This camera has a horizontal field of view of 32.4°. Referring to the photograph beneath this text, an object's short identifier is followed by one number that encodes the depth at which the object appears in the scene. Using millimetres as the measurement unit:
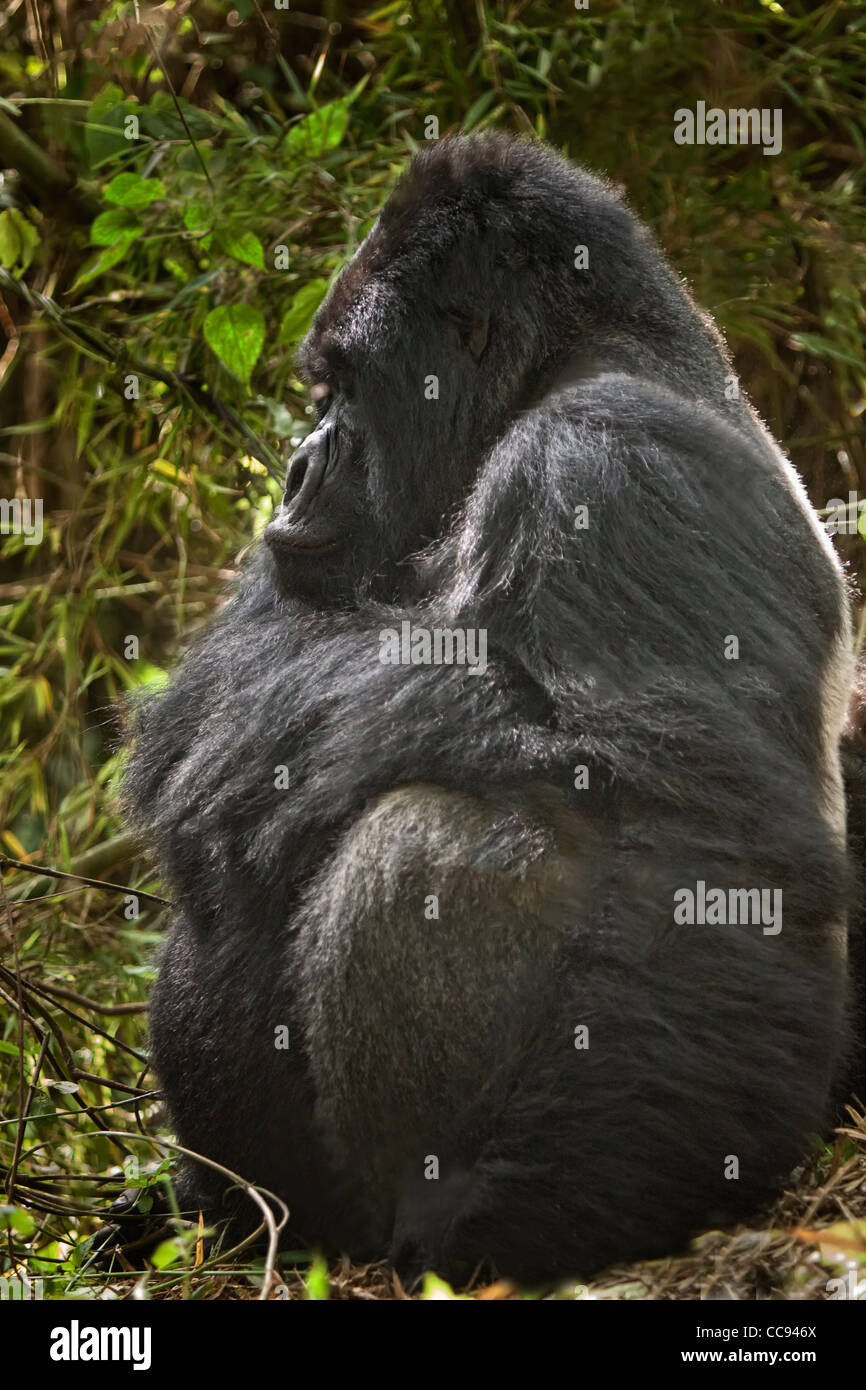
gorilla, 2326
